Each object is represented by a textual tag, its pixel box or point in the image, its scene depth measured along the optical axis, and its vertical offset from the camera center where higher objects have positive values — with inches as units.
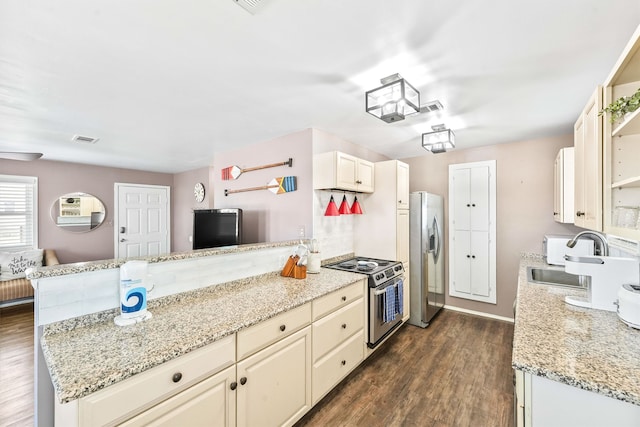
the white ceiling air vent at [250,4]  47.1 +36.9
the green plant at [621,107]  43.4 +17.8
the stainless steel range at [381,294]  101.2 -32.3
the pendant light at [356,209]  121.8 +1.6
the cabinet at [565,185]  99.4 +9.8
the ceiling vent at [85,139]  127.8 +36.7
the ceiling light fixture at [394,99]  68.6 +29.7
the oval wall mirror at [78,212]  186.1 +1.8
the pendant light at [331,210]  112.4 +1.1
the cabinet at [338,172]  108.2 +17.0
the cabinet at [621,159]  47.2 +9.7
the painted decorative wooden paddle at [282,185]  123.0 +13.3
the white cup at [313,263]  104.5 -19.4
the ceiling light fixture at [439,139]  111.7 +30.5
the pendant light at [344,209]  115.3 +1.5
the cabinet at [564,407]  37.7 -29.0
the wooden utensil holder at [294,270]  95.2 -20.1
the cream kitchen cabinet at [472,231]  147.0 -10.7
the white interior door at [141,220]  210.8 -4.6
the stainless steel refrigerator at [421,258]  136.2 -23.3
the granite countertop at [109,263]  51.8 -11.0
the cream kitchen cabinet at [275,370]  58.2 -37.5
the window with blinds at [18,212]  168.1 +1.8
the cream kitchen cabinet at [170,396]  38.5 -29.4
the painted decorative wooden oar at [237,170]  127.1 +23.4
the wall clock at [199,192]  209.4 +17.0
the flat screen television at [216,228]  127.7 -6.9
